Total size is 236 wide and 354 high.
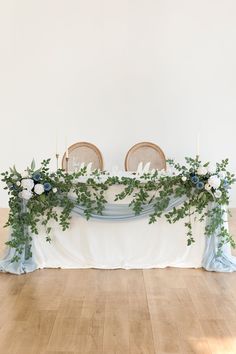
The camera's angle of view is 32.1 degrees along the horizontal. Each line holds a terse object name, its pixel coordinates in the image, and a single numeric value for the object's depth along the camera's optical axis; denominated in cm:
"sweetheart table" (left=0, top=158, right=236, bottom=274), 298
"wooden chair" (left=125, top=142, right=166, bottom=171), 416
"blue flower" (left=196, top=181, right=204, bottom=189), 290
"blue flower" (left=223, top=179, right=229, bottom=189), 296
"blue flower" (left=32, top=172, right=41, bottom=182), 296
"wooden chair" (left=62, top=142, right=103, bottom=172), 414
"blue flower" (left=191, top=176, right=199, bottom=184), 292
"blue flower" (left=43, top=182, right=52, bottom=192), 294
